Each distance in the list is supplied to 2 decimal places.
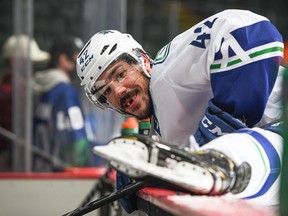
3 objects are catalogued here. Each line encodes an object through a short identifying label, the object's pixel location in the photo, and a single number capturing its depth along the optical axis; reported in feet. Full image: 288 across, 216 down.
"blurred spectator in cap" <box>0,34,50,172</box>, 31.01
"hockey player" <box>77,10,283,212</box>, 12.53
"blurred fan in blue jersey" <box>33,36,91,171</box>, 30.99
